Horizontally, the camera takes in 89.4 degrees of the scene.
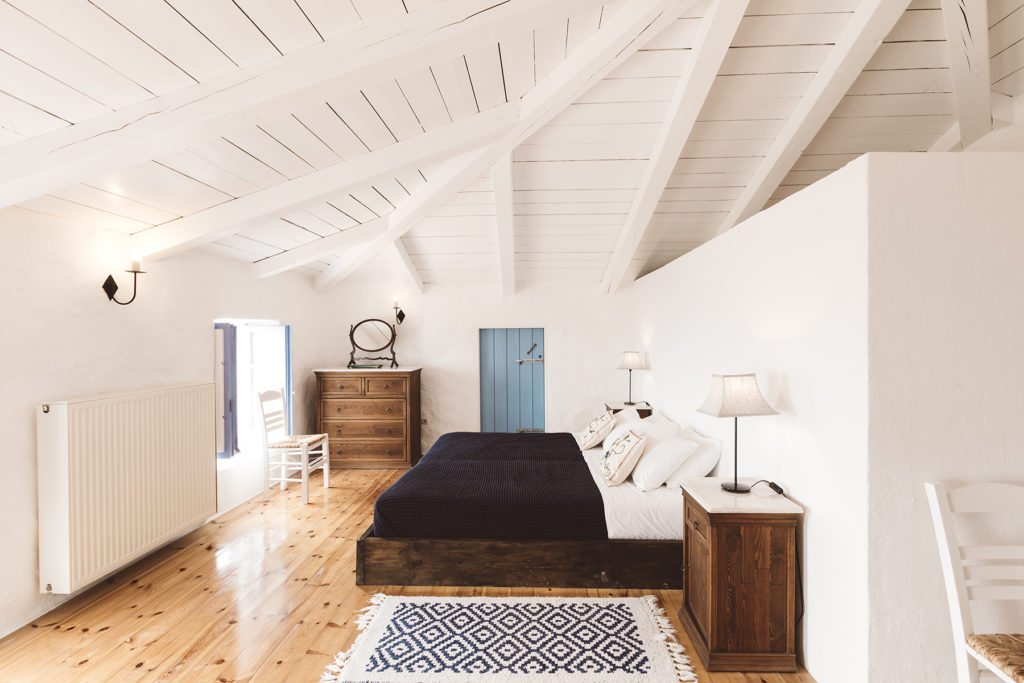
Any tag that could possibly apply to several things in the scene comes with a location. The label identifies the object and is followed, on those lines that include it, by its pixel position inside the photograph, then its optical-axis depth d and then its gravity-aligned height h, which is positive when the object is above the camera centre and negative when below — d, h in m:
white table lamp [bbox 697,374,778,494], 2.24 -0.28
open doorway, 4.20 -0.47
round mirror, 5.95 +0.02
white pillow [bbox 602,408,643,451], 3.57 -0.67
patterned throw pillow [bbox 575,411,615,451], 4.04 -0.77
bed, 2.79 -1.11
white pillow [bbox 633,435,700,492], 2.98 -0.74
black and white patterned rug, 2.12 -1.38
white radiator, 2.53 -0.78
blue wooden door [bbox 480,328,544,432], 5.93 -0.53
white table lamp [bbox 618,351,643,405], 4.99 -0.26
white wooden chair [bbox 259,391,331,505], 4.31 -0.92
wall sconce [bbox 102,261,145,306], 2.86 +0.30
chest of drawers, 5.32 -0.84
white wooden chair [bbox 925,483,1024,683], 1.57 -0.76
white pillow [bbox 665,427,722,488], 2.99 -0.75
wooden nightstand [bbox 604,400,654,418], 4.53 -0.68
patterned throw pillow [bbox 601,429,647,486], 3.08 -0.76
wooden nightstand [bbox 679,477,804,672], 2.12 -1.04
